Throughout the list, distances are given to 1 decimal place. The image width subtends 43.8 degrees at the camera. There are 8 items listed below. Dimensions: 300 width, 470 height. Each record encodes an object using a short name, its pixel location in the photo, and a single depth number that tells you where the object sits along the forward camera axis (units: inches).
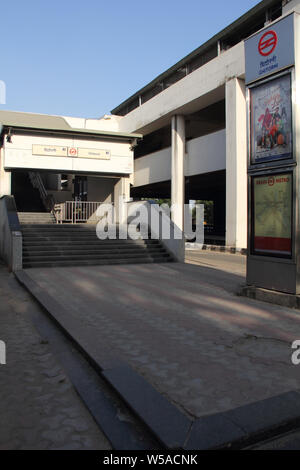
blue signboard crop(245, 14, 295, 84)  243.1
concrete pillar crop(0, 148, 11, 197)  739.4
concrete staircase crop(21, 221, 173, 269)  460.9
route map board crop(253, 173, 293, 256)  249.0
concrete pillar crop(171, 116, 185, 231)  889.5
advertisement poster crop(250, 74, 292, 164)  247.3
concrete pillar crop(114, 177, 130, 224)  780.0
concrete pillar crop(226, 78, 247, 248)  666.2
